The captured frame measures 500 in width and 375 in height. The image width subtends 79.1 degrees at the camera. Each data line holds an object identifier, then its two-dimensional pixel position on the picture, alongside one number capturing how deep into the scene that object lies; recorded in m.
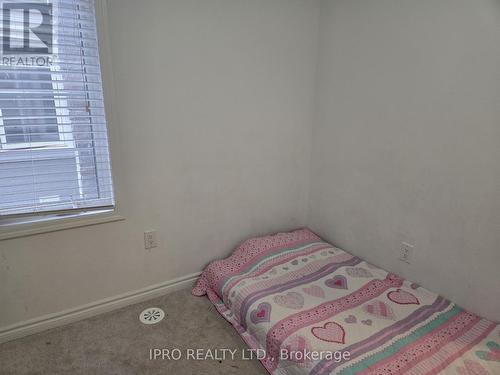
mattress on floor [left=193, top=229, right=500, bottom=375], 1.30
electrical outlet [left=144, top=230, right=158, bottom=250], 1.86
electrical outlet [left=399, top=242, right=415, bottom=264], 1.79
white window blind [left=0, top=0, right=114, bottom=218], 1.40
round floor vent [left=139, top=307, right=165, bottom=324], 1.74
